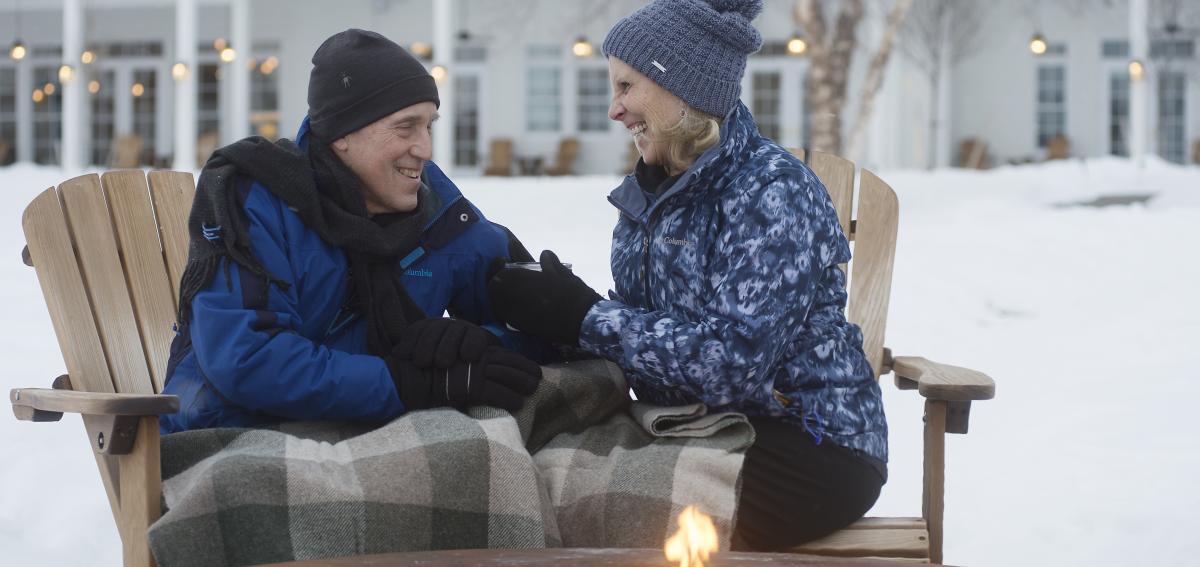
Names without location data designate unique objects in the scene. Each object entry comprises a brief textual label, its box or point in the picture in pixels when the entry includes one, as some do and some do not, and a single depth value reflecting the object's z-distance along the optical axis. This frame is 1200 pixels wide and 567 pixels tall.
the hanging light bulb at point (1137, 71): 15.83
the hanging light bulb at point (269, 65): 21.86
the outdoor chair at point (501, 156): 20.80
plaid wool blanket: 2.24
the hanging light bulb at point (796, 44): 15.91
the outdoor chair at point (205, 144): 20.06
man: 2.59
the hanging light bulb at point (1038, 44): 20.05
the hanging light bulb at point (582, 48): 19.36
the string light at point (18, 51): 20.88
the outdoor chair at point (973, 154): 21.37
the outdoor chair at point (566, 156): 20.78
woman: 2.60
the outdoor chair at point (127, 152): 19.17
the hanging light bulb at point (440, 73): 15.41
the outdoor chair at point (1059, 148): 21.53
